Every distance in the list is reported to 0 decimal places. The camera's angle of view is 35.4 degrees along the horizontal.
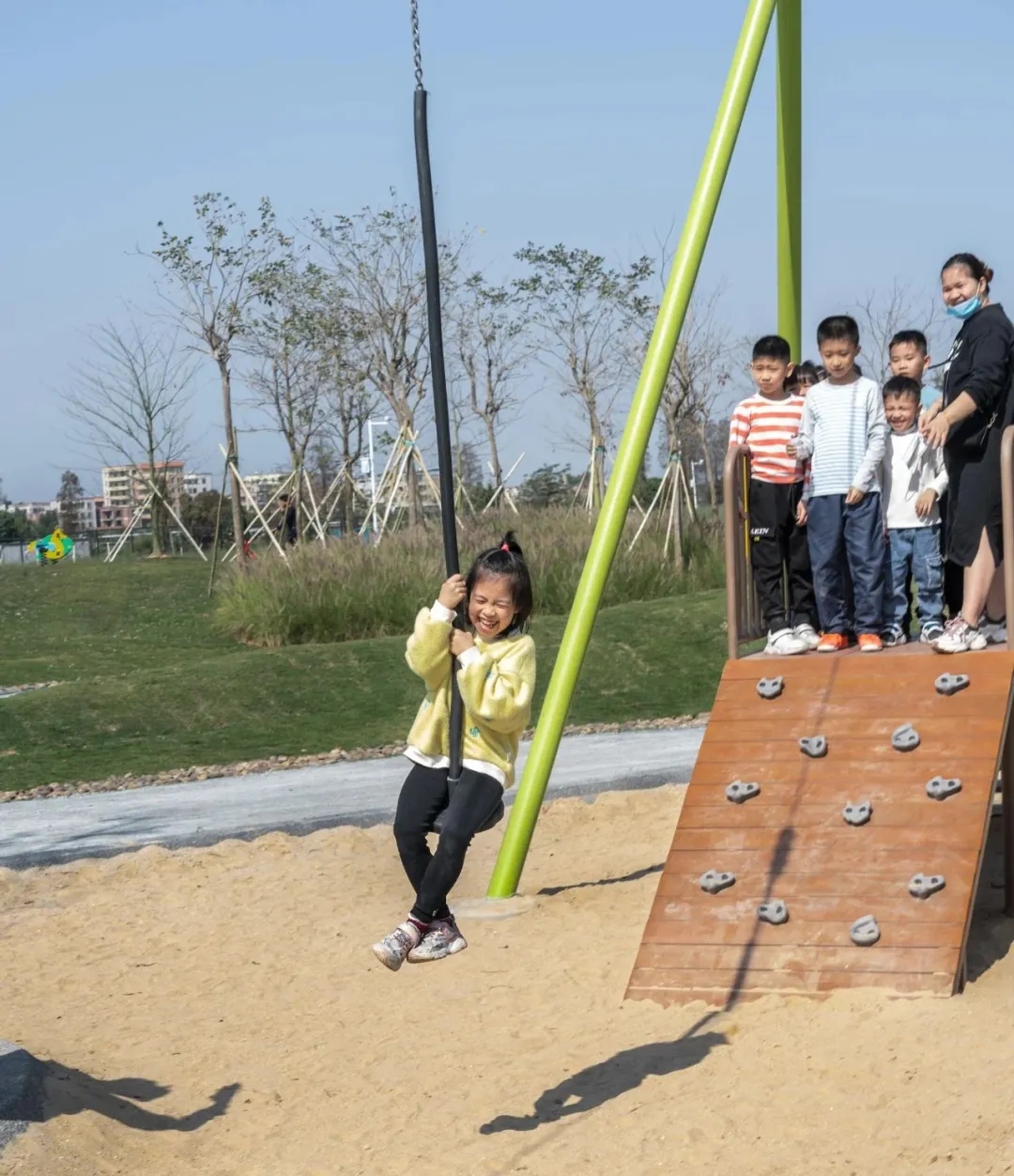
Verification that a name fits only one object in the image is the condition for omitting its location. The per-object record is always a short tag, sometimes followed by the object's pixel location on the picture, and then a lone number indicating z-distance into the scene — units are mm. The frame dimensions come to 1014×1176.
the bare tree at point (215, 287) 32375
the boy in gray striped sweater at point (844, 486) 7613
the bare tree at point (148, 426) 38219
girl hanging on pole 4578
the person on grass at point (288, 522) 26991
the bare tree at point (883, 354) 30922
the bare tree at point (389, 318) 31984
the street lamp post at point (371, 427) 37047
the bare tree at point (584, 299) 35188
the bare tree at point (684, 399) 27891
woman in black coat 7020
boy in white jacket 7668
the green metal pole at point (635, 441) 7887
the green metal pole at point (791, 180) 9141
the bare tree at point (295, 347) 33688
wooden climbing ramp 6141
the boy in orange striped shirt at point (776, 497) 8078
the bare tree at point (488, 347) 36875
